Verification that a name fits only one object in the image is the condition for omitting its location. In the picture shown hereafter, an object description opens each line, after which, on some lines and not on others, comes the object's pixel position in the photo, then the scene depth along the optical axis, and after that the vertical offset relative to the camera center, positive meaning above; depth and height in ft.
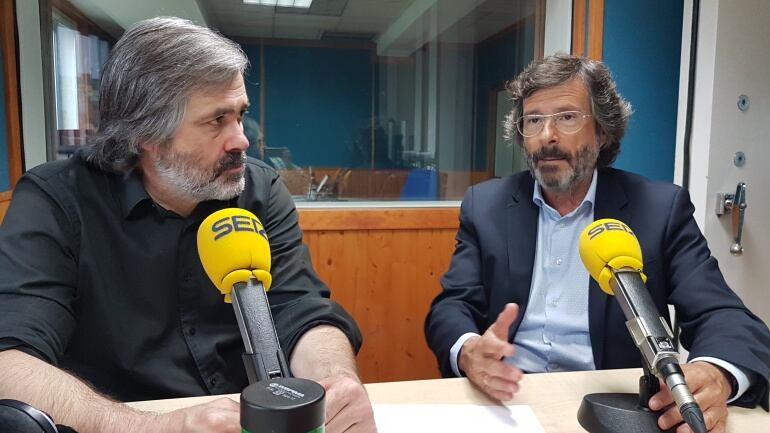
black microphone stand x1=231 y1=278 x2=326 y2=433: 1.46 -0.65
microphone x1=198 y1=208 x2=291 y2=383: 2.28 -0.59
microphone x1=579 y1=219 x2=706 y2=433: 2.43 -0.70
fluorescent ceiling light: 9.05 +2.15
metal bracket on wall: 7.29 -0.73
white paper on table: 3.09 -1.46
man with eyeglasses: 4.51 -0.81
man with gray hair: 3.81 -0.60
